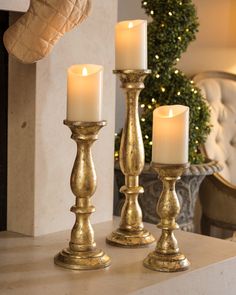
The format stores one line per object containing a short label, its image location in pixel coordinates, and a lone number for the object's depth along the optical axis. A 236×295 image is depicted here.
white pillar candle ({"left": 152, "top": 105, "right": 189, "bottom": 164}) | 1.93
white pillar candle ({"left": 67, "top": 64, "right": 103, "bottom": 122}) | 1.92
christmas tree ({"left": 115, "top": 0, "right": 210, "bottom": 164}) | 3.21
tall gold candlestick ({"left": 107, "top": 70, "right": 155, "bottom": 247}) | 2.12
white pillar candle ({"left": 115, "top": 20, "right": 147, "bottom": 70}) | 2.11
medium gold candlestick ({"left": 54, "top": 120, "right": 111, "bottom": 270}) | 1.93
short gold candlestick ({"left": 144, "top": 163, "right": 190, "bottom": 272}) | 1.96
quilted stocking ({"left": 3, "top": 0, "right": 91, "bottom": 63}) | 2.02
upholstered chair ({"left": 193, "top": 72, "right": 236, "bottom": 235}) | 3.56
